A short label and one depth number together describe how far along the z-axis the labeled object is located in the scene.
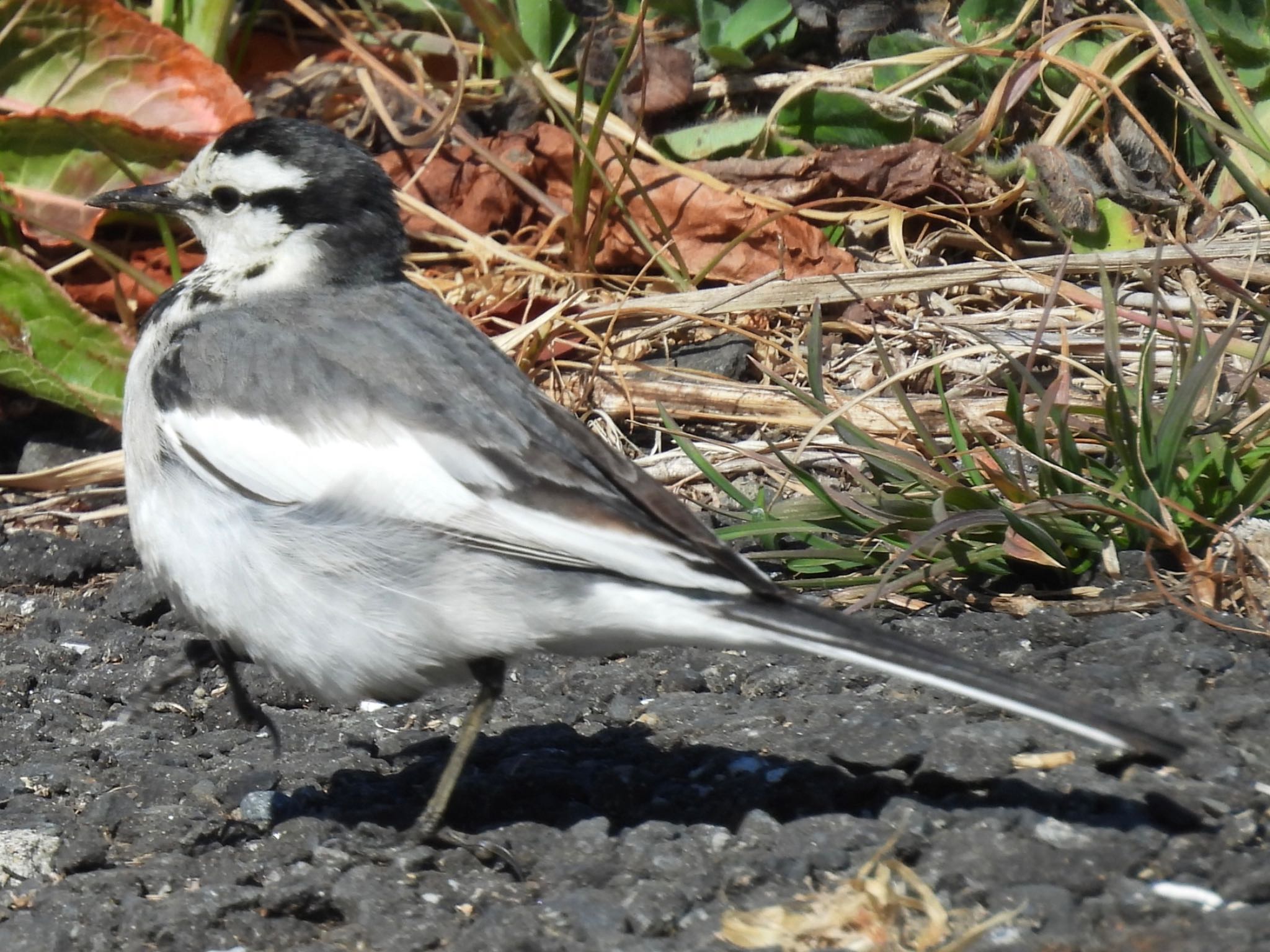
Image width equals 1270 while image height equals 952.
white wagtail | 7.39
